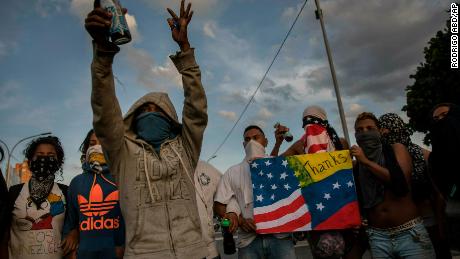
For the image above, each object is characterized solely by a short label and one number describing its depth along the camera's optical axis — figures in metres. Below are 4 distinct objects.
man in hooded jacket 2.15
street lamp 28.45
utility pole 12.48
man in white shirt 3.78
